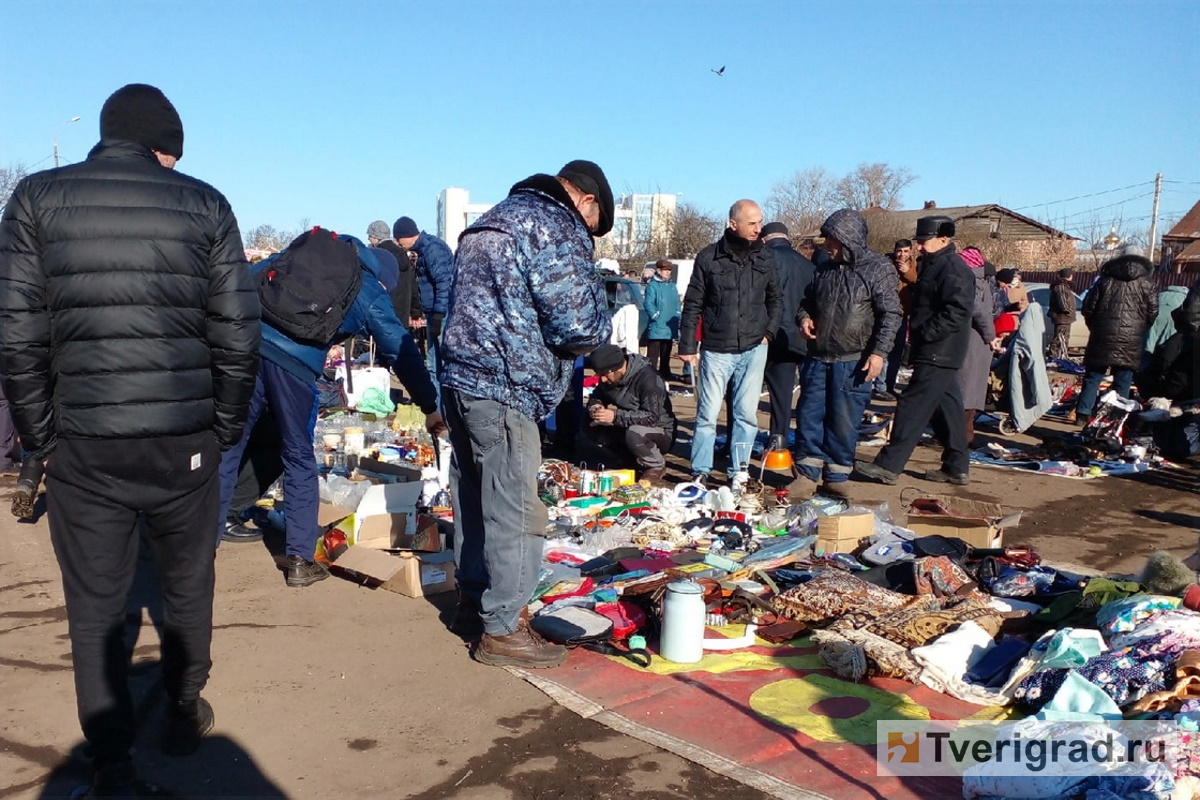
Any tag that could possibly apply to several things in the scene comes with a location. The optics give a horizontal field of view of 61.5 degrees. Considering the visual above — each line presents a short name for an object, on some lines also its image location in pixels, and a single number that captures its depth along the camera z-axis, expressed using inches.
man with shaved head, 292.2
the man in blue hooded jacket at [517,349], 155.9
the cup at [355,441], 330.0
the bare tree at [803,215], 1679.4
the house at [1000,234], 1493.6
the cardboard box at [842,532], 226.7
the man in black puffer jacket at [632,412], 313.0
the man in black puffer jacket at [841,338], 290.2
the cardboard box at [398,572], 202.8
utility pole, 1879.9
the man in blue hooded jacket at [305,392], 198.8
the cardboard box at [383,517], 223.8
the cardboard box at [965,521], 231.6
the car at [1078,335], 779.5
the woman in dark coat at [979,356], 349.7
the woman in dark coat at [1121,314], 429.1
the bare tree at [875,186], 1961.0
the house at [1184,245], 1099.9
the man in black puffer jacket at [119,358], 115.6
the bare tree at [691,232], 1353.3
